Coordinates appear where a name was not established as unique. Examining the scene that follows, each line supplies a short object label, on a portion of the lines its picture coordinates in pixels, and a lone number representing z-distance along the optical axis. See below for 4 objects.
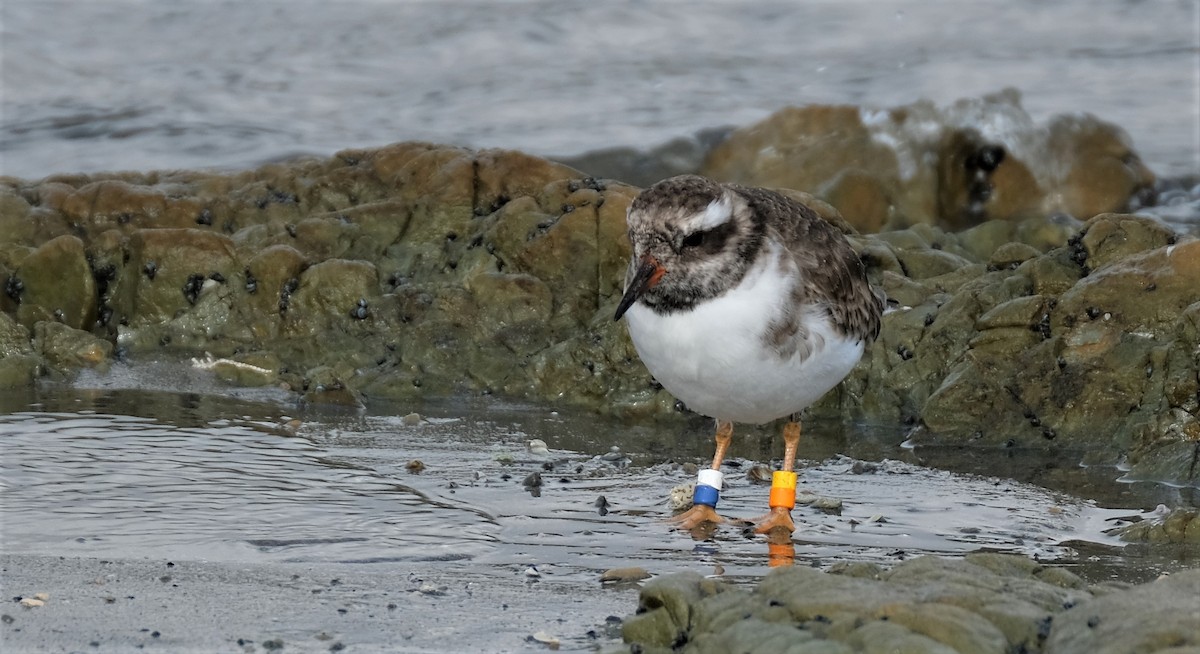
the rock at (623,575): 9.05
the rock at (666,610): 7.21
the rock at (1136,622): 6.07
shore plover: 10.25
